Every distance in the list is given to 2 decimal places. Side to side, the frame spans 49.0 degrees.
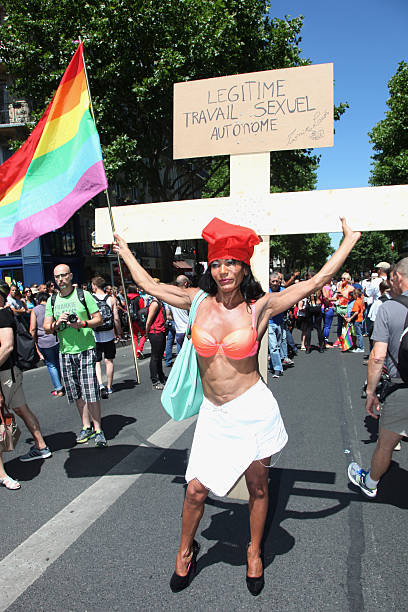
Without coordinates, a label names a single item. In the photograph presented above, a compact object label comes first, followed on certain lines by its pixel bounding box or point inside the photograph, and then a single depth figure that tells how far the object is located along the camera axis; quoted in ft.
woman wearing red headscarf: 7.71
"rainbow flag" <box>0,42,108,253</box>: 10.77
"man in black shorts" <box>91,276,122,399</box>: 22.38
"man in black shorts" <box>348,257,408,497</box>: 9.95
